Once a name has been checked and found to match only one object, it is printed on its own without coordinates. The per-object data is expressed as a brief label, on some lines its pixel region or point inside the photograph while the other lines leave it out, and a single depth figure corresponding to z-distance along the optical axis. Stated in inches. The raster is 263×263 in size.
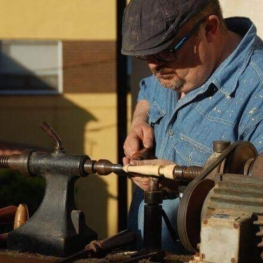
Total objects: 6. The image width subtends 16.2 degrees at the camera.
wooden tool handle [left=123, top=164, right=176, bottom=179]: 97.6
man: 109.5
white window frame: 495.2
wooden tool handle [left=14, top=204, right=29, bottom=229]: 113.9
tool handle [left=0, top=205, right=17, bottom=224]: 116.5
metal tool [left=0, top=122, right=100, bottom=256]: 105.1
